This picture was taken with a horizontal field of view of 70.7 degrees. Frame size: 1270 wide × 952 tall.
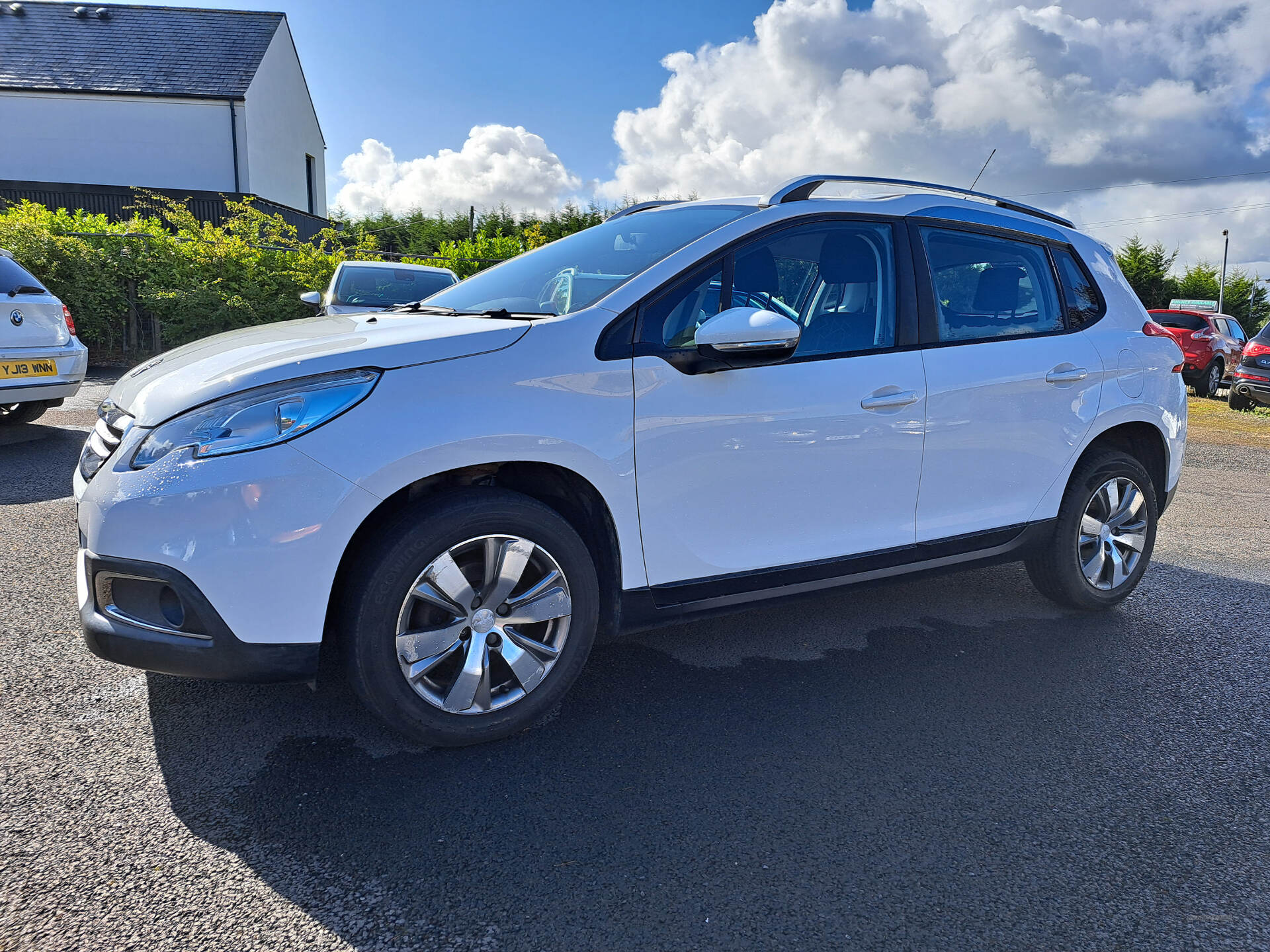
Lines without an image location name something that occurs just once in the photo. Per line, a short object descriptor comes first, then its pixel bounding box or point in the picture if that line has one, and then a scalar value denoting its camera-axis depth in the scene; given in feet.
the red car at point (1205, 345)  57.93
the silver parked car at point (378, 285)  32.27
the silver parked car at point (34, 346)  22.99
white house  90.07
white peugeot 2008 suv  7.95
